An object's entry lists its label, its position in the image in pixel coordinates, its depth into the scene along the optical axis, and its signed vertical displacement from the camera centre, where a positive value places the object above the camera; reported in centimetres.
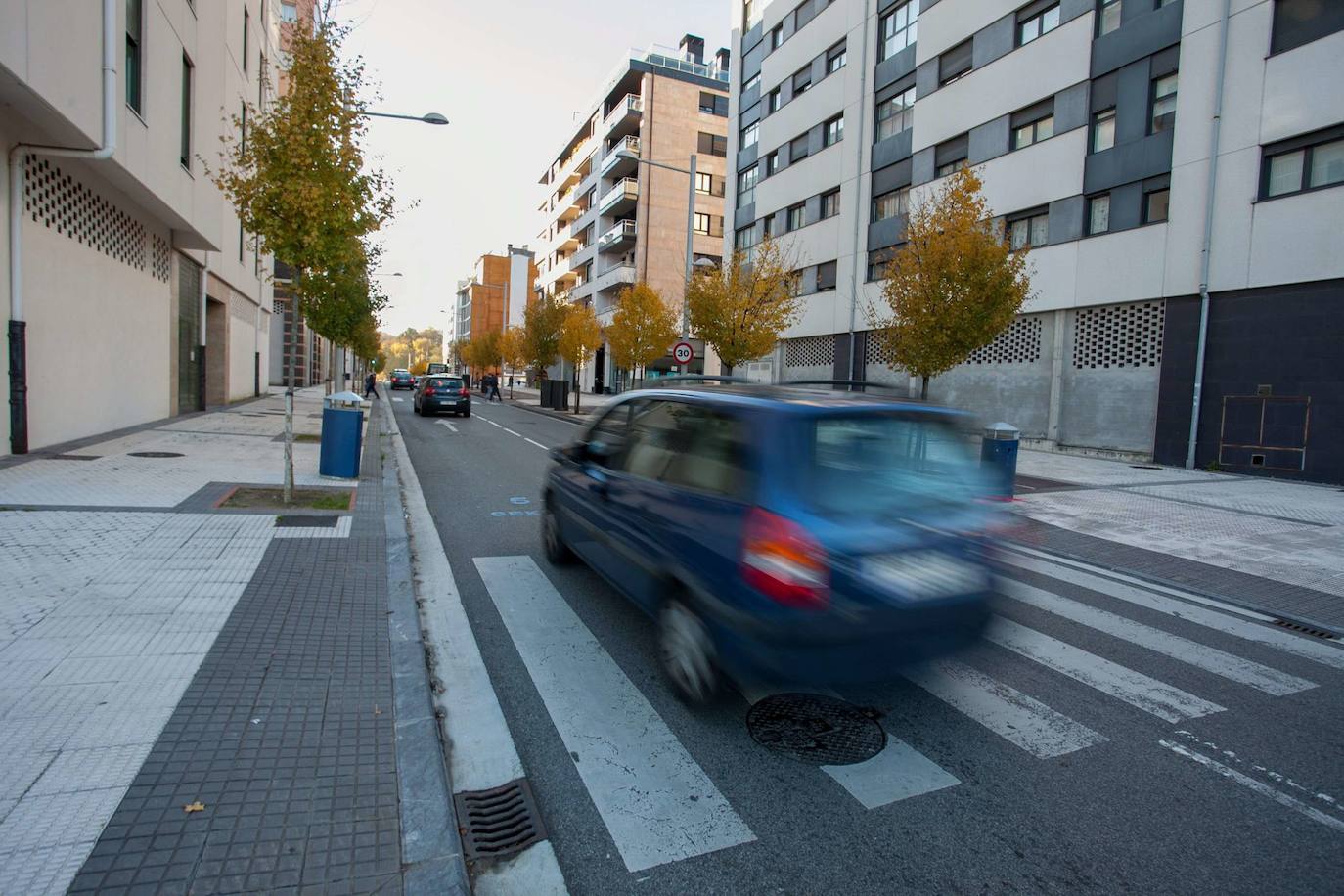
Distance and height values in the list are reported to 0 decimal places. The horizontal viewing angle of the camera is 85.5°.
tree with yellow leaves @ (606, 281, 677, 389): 2775 +244
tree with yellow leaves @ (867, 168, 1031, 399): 1452 +247
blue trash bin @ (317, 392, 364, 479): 979 -82
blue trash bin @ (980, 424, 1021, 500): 1055 -52
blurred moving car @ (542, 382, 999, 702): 317 -64
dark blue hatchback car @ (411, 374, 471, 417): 2580 -38
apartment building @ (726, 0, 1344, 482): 1405 +518
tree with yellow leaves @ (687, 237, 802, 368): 2181 +269
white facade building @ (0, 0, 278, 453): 927 +297
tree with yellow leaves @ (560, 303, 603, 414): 3284 +242
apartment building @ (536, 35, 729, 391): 4434 +1453
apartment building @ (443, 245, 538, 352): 9869 +1379
